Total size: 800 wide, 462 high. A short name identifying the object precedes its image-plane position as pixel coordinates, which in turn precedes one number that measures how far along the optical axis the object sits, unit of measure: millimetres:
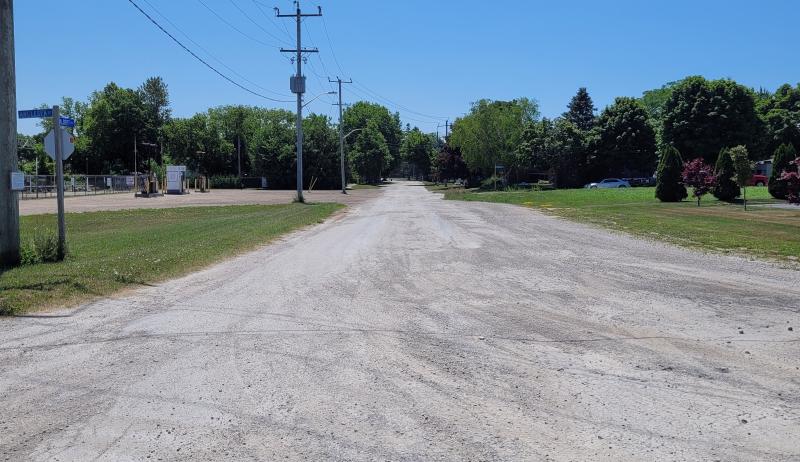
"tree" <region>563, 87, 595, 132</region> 101375
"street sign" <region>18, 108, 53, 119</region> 11629
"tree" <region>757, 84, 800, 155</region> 69625
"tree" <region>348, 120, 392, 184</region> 113750
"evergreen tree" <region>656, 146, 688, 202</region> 38188
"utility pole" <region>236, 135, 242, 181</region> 102050
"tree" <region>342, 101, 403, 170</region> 141500
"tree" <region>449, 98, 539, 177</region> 72125
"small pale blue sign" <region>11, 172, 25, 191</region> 11447
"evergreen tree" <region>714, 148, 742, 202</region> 36281
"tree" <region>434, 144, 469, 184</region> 89875
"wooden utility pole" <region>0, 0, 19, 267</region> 11211
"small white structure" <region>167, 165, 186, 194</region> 64062
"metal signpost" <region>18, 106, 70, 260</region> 12305
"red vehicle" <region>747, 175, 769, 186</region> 63250
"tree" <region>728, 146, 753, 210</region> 31562
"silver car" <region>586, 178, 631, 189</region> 66812
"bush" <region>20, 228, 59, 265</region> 11984
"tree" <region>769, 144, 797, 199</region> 35906
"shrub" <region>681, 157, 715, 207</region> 32656
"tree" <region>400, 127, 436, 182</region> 137125
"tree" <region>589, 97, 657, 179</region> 70438
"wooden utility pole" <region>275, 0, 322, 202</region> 43222
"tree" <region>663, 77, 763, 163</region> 59188
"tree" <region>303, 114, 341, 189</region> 84375
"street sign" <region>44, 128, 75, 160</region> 12594
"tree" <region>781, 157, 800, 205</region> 22320
